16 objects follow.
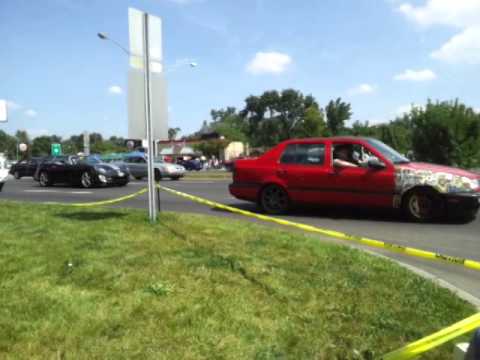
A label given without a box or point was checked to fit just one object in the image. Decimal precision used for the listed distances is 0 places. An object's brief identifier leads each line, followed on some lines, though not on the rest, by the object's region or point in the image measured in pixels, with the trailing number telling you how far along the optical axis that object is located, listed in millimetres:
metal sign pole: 6438
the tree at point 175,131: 144425
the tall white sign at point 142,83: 6402
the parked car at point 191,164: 48531
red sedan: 7508
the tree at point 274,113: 86562
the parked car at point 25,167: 27172
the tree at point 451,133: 24094
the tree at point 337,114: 67188
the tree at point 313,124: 58991
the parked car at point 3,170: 13395
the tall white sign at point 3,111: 11224
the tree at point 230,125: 98438
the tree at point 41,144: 131675
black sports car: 17047
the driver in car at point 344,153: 8422
